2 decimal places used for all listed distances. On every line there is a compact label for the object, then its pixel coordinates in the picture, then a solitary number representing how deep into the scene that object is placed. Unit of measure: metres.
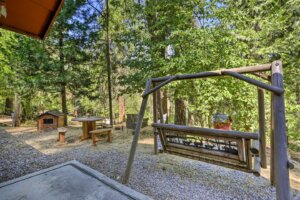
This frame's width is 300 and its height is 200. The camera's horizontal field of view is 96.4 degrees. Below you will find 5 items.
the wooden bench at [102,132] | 3.95
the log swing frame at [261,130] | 1.31
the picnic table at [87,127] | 4.55
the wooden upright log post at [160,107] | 3.04
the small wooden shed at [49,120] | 5.92
